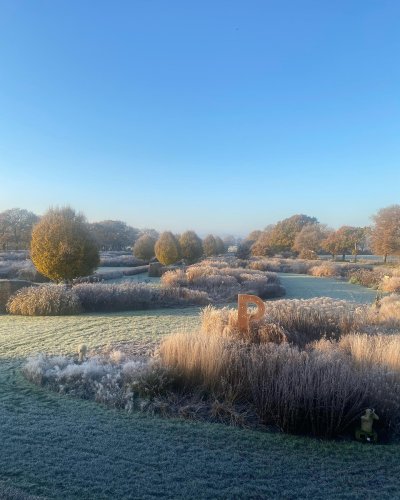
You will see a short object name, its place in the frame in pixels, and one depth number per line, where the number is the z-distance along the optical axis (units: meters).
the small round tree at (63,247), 12.80
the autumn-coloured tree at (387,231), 31.31
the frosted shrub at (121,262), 31.64
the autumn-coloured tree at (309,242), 44.44
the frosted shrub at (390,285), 17.44
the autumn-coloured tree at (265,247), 48.77
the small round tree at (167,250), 27.61
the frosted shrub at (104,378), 4.30
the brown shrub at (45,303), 10.49
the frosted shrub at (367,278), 20.78
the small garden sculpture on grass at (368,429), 3.49
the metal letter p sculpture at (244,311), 6.55
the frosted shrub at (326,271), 26.12
